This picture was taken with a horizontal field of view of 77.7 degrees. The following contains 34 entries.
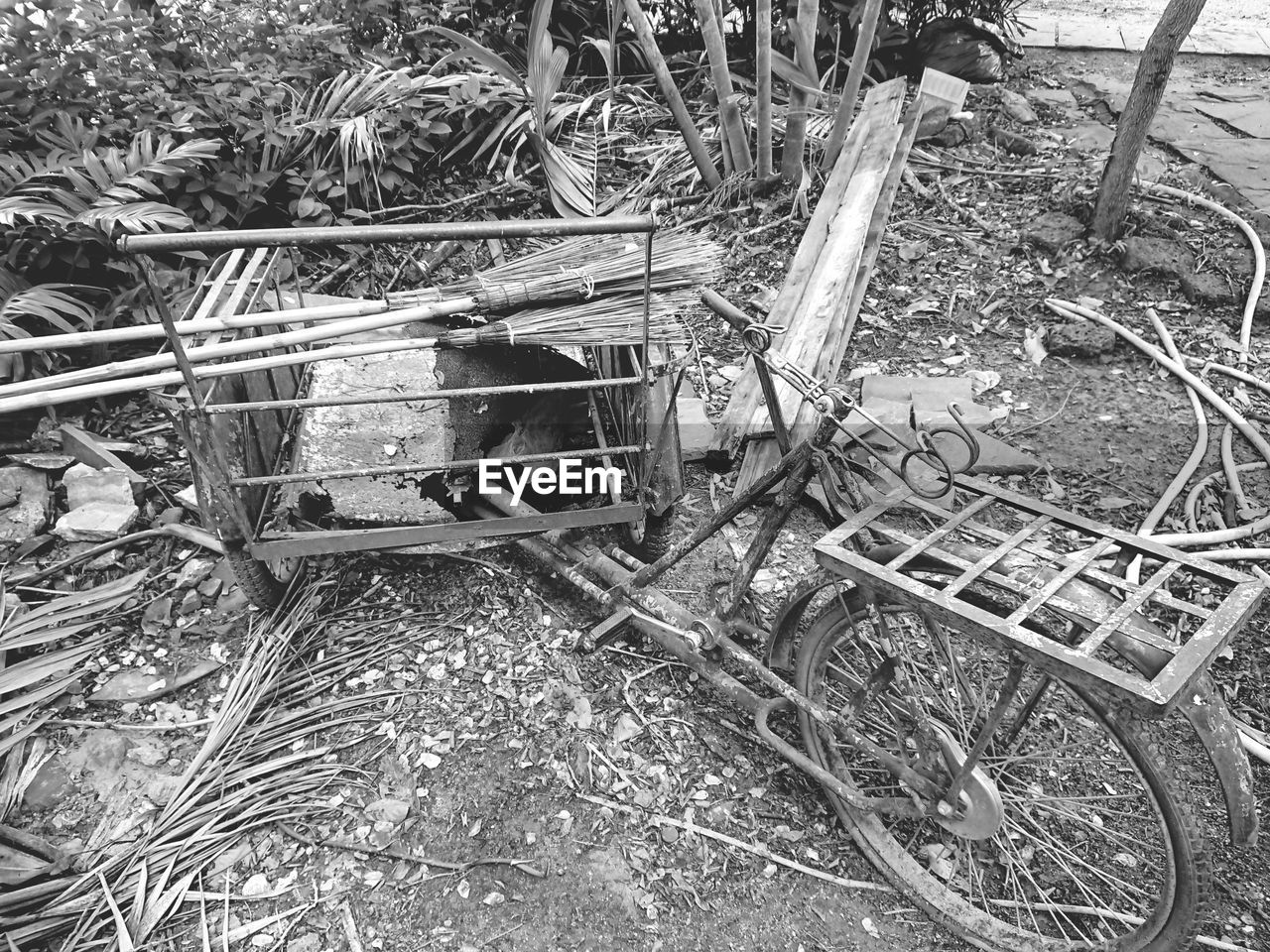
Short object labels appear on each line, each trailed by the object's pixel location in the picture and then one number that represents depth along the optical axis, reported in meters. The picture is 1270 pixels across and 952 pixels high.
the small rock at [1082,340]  4.01
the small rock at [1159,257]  4.25
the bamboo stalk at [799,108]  4.76
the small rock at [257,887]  2.23
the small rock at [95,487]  3.40
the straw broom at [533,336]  2.26
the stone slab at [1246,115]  5.61
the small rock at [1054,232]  4.55
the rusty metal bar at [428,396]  2.19
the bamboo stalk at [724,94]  4.59
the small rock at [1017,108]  5.89
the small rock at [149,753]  2.59
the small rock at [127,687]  2.78
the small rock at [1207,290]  4.11
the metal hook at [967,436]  1.81
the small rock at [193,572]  3.19
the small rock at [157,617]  3.03
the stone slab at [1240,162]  4.79
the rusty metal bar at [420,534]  2.45
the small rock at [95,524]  3.27
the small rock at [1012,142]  5.48
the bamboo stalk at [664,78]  4.71
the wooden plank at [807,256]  3.60
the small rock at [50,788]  2.47
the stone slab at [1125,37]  7.08
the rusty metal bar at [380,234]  1.86
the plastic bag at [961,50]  6.30
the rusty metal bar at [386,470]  2.28
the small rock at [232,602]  3.11
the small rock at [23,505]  3.26
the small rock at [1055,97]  6.11
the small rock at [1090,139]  5.34
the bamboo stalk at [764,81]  4.48
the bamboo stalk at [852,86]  4.45
